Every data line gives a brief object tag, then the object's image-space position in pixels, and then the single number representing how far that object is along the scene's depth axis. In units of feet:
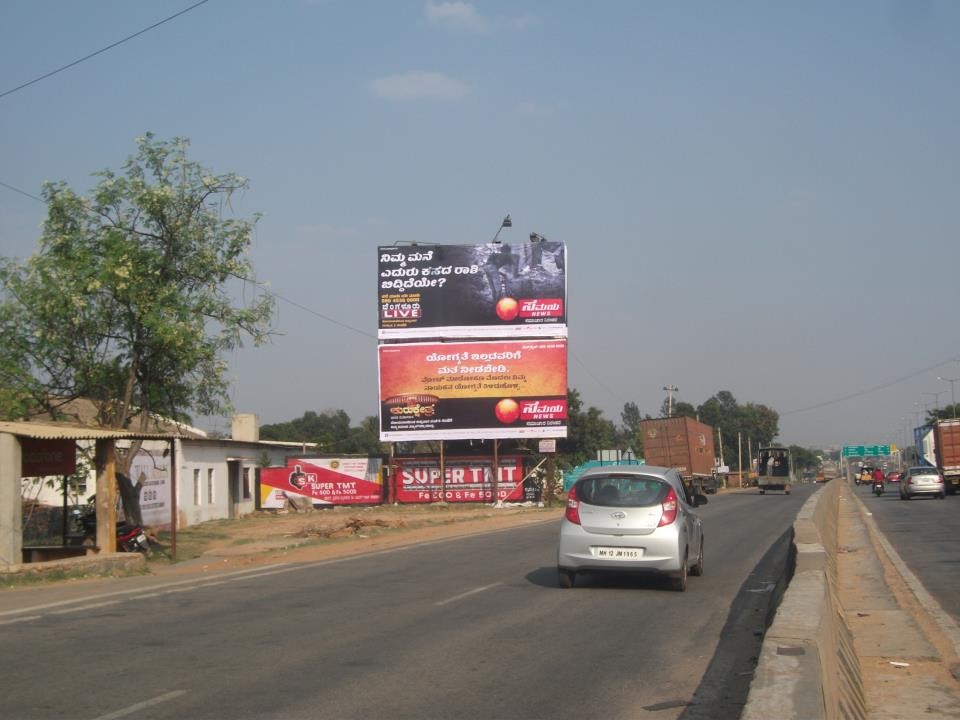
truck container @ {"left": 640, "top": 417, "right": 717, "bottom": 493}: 183.11
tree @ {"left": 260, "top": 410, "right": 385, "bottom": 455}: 405.59
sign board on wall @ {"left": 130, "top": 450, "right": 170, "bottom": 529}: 110.52
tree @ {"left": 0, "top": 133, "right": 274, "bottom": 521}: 73.41
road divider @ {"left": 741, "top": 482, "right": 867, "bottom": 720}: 17.95
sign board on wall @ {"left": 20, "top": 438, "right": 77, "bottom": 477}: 62.54
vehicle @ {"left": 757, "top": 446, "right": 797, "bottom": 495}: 217.56
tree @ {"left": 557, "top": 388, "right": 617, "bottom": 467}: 301.43
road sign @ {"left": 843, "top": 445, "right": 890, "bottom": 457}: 431.72
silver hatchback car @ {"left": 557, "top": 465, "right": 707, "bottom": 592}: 43.42
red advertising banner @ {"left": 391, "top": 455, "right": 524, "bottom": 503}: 158.61
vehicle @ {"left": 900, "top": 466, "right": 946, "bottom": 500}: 148.25
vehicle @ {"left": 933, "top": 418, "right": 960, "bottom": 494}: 160.04
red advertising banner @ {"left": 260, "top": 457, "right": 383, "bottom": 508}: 161.79
